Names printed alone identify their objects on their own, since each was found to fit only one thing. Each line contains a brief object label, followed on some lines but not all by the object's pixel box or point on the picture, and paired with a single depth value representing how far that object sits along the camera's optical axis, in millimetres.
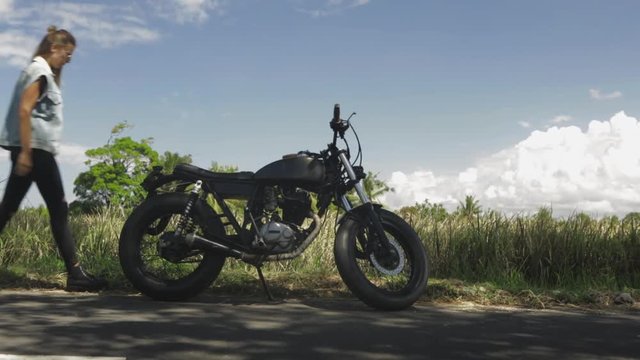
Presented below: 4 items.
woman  4695
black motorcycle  4793
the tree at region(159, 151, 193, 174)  42141
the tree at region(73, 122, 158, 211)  46656
